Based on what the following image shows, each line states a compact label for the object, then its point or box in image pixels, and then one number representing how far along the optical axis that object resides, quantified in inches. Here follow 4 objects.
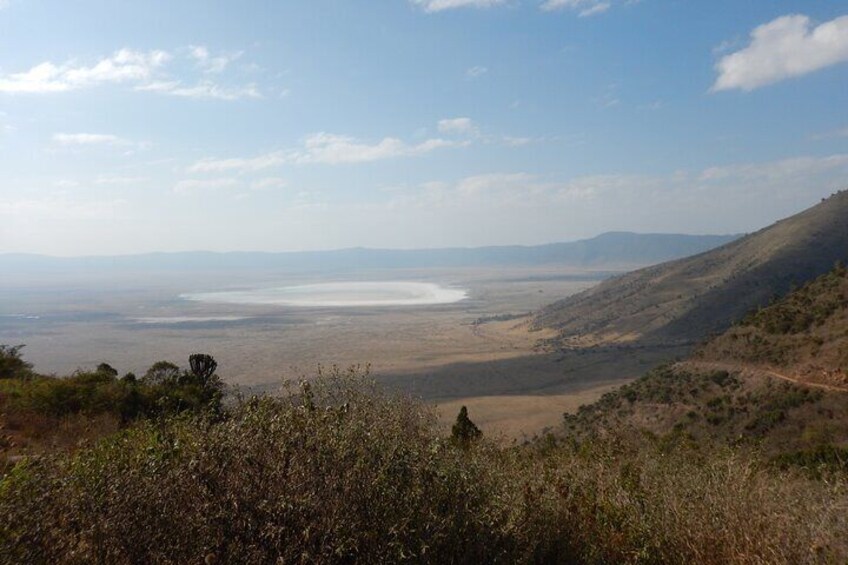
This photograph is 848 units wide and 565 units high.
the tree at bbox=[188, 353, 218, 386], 1045.2
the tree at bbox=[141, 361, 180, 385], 916.0
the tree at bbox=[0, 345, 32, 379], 799.8
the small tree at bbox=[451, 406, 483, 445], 654.5
